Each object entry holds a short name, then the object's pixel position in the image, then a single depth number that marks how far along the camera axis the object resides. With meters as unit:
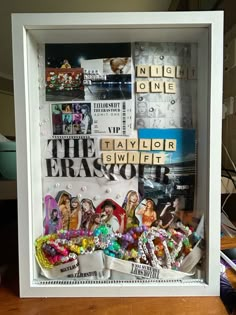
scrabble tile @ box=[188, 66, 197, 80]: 0.50
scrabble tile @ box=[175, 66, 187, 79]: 0.51
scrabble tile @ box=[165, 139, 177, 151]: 0.50
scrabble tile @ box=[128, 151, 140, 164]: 0.50
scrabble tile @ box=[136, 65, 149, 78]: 0.50
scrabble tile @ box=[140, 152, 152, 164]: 0.50
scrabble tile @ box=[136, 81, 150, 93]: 0.50
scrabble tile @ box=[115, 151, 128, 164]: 0.50
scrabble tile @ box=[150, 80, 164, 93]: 0.51
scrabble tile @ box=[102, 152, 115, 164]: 0.50
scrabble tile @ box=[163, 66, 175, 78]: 0.50
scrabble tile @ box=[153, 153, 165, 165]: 0.50
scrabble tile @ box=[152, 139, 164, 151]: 0.50
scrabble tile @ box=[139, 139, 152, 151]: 0.50
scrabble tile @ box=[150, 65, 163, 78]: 0.50
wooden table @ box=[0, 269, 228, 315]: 0.44
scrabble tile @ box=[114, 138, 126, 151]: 0.50
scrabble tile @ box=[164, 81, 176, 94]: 0.51
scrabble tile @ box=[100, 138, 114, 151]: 0.50
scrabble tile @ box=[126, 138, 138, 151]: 0.50
